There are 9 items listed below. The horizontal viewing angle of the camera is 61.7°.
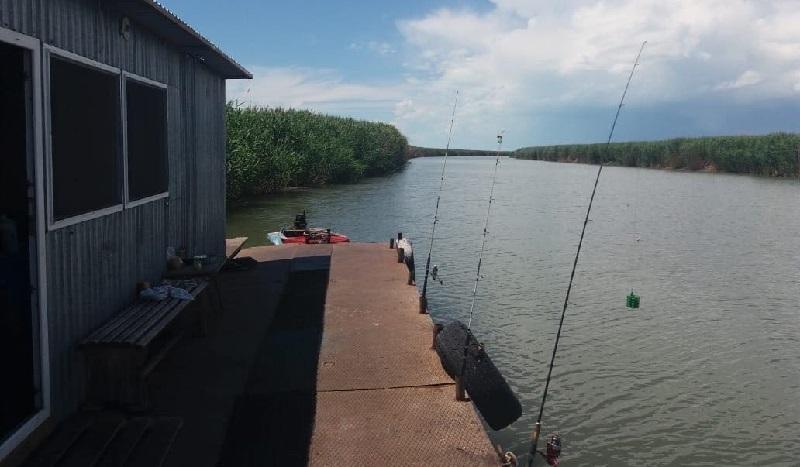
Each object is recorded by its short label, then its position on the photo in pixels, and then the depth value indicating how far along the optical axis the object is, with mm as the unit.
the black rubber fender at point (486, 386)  5508
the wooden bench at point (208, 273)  7707
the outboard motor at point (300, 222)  16375
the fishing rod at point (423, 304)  8102
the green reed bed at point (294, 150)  30844
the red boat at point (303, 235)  15031
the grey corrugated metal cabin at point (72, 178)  4523
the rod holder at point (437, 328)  6516
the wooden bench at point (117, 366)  5180
